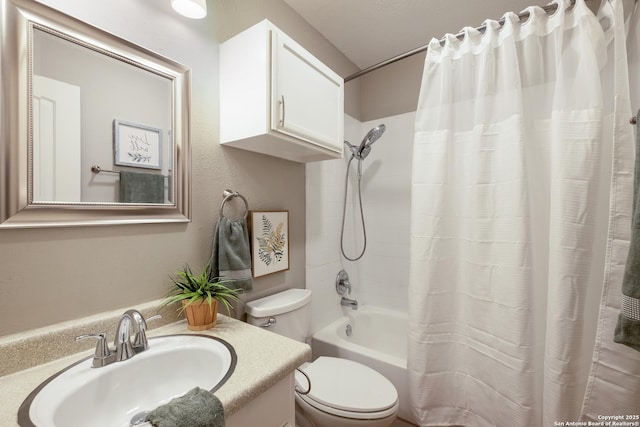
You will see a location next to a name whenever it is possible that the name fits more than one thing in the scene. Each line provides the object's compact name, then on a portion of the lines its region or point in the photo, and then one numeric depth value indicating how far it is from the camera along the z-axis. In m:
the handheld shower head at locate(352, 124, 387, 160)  1.84
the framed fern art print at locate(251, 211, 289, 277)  1.33
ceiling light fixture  0.95
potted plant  0.97
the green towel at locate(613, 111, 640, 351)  0.78
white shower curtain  1.03
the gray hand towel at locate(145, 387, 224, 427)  0.53
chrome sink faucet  0.75
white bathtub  1.46
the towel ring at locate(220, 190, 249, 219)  1.18
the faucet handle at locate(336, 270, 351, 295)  2.04
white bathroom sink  0.61
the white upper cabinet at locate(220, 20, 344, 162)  1.04
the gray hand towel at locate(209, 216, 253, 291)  1.12
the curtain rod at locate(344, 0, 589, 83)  1.13
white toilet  1.13
